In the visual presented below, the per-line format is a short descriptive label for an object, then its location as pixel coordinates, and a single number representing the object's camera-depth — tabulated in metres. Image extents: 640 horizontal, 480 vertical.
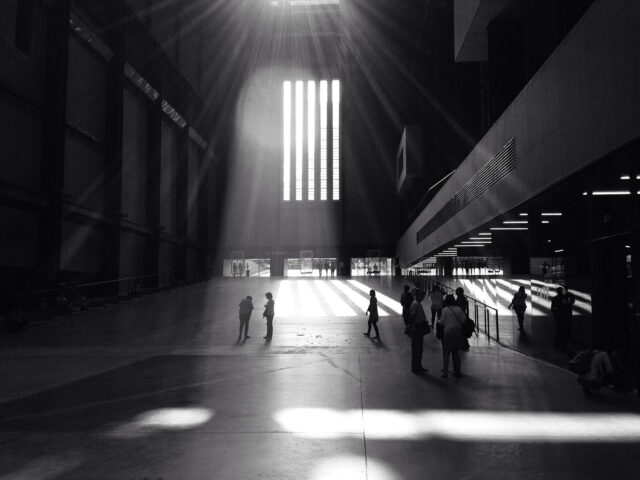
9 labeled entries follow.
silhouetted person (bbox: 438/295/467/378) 8.86
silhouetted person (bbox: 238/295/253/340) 14.74
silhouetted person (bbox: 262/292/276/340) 14.43
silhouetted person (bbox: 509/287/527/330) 14.61
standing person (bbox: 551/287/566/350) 10.45
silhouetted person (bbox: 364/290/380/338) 14.13
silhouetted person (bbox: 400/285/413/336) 15.07
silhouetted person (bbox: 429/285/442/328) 15.35
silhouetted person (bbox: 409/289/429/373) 9.23
